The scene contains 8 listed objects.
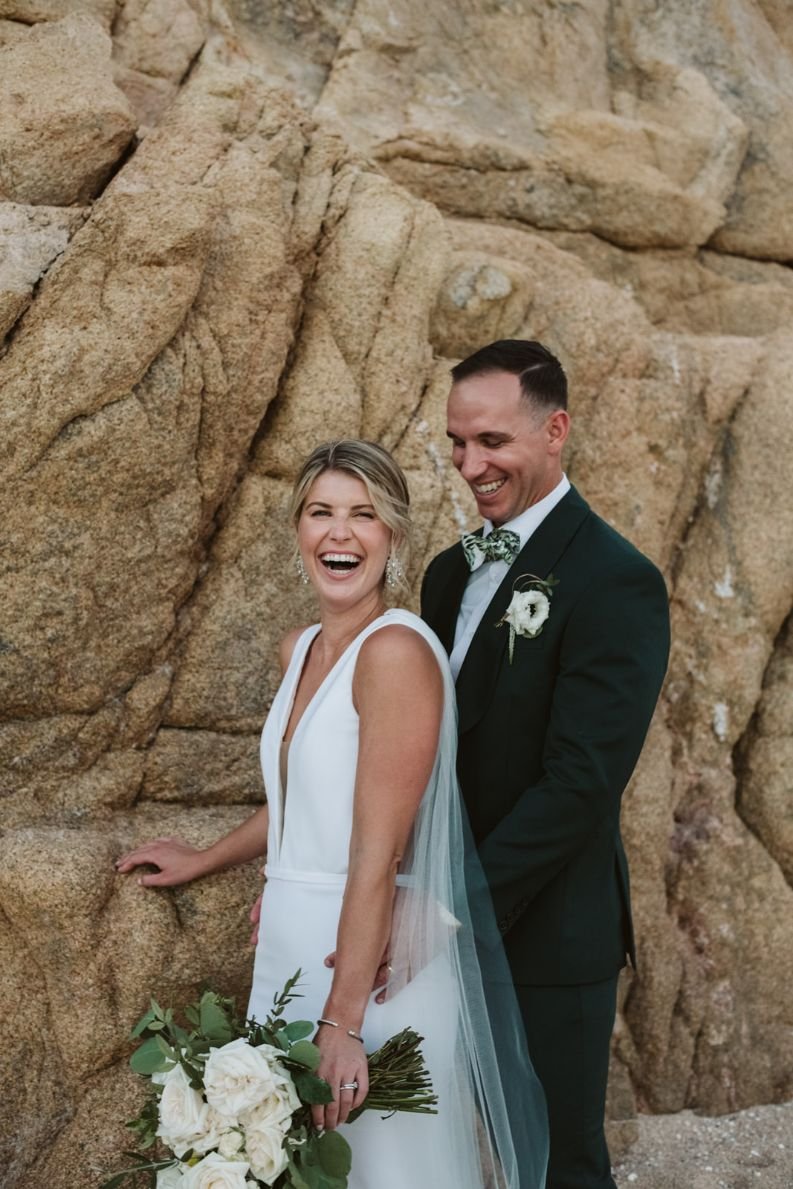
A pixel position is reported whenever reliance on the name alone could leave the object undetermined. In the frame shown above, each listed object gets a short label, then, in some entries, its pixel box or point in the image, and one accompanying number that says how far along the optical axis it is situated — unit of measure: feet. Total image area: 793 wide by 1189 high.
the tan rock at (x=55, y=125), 17.94
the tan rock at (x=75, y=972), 15.84
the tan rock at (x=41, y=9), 19.52
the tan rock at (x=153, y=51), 20.89
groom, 12.73
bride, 11.75
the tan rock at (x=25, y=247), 16.66
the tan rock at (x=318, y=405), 18.76
